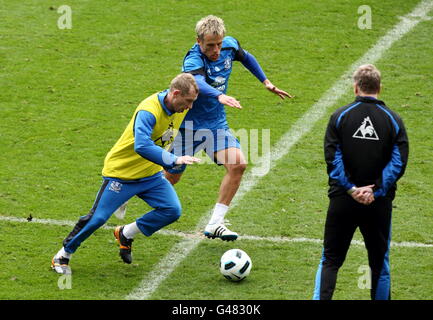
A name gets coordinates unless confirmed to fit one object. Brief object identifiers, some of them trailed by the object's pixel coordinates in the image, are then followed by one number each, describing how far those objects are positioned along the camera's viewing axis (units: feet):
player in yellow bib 50.39
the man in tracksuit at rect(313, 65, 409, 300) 44.19
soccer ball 52.47
